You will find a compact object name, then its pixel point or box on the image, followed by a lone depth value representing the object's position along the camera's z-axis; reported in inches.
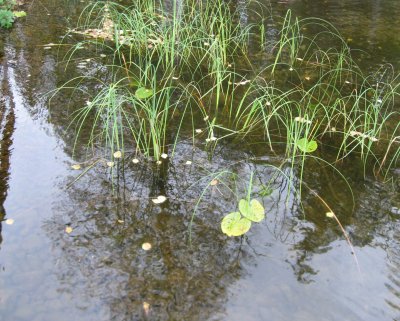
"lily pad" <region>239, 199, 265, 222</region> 108.3
